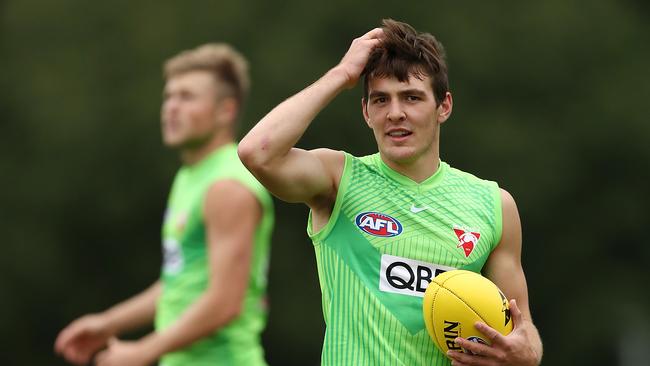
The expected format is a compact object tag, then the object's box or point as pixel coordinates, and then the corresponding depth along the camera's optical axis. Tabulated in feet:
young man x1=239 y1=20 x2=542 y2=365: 38.50
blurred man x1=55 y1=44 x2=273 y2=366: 51.93
